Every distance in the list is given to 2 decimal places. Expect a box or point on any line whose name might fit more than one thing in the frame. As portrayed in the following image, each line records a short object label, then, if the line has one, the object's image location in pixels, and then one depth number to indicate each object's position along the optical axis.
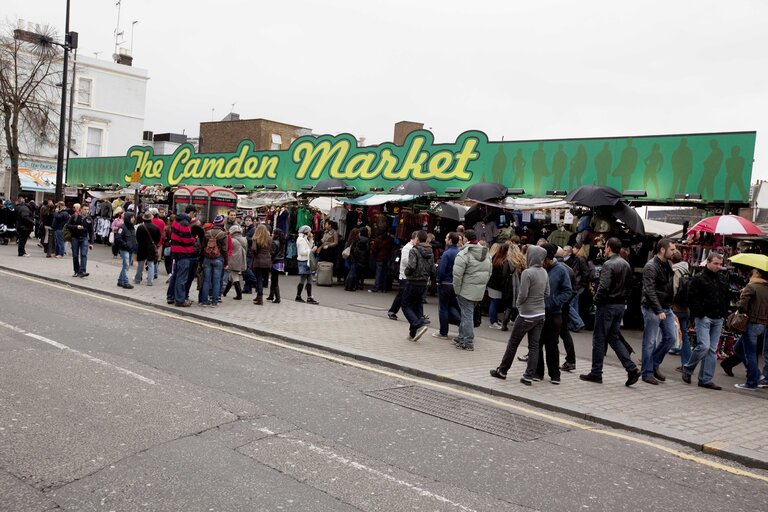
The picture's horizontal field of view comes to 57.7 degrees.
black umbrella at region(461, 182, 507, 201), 16.36
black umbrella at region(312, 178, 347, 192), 20.58
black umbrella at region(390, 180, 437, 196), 18.27
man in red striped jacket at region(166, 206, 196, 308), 13.31
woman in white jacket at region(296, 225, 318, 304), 14.92
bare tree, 35.62
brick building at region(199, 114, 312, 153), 48.25
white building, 48.25
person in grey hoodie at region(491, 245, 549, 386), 8.63
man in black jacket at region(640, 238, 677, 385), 9.15
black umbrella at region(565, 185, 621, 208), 14.14
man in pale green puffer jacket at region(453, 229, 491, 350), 10.84
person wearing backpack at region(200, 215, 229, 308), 13.59
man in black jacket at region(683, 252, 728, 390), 9.20
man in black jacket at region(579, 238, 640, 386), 8.93
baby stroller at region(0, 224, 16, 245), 27.05
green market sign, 14.35
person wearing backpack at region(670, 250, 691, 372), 10.25
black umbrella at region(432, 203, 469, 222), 18.00
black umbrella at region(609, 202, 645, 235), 14.21
